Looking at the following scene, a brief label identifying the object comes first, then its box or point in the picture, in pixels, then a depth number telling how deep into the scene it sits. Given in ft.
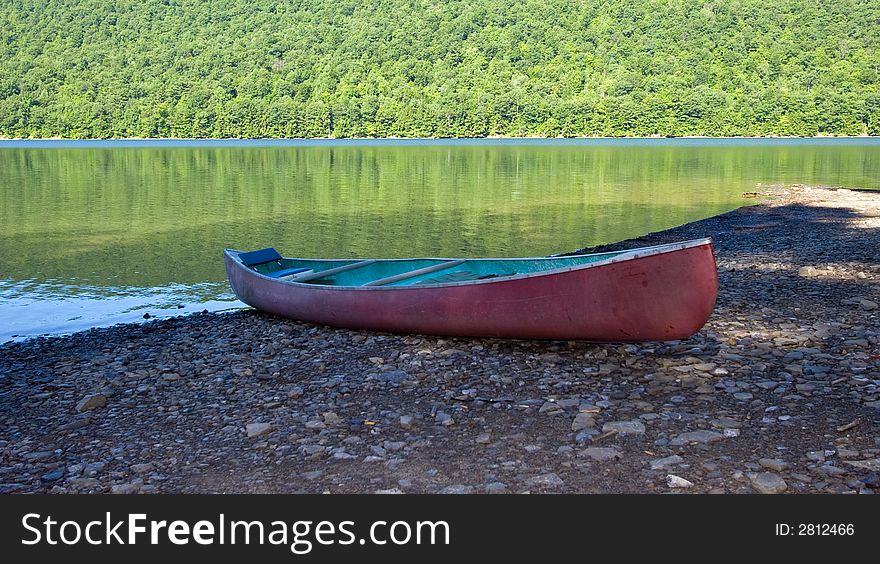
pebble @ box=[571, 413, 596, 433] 24.78
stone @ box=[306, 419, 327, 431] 25.95
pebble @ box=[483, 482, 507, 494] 20.78
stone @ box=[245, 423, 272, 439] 25.67
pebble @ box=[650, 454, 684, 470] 21.54
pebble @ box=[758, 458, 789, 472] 20.97
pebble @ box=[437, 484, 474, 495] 20.85
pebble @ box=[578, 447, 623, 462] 22.38
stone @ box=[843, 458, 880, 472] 20.72
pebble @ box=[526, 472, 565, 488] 20.97
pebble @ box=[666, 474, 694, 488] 20.39
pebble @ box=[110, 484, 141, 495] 21.76
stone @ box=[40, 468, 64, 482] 22.85
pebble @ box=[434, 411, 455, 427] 25.75
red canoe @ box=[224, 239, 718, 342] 29.17
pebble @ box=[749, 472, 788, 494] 19.89
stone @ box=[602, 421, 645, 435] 24.11
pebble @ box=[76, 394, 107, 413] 29.14
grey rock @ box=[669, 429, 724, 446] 23.08
